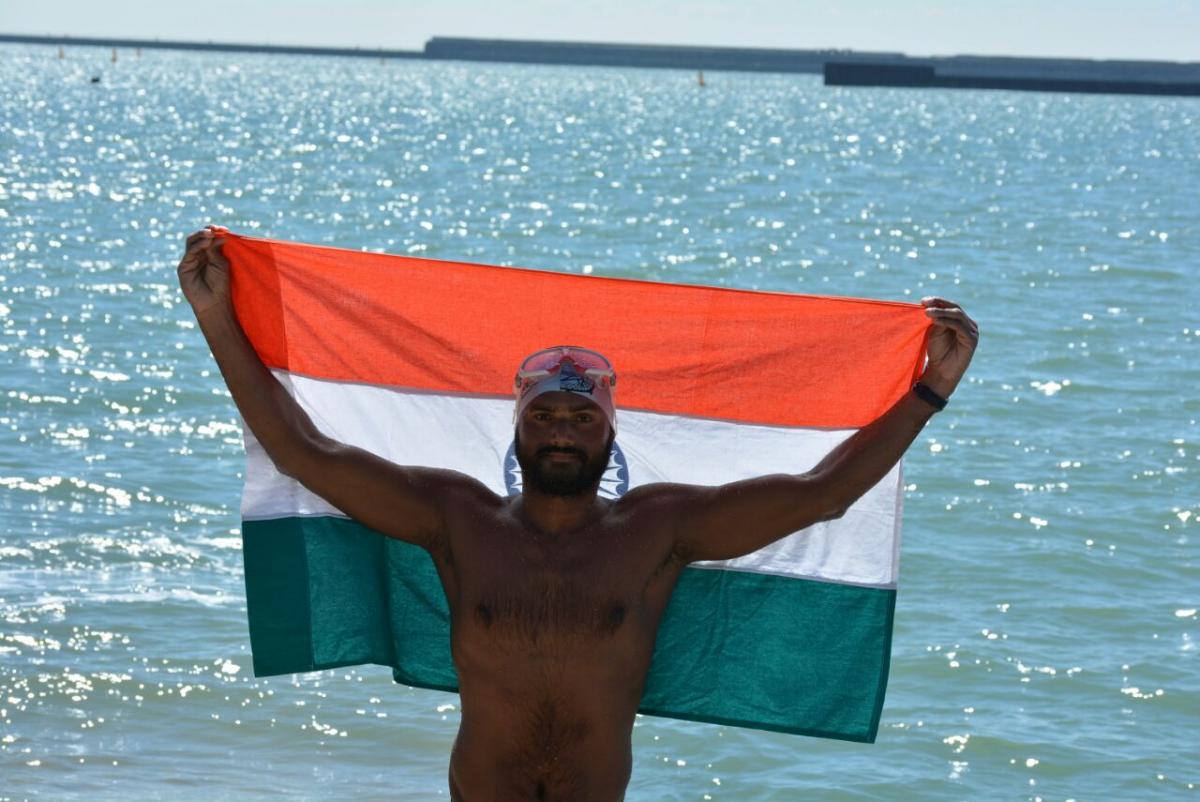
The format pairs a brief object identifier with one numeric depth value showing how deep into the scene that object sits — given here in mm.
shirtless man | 4746
